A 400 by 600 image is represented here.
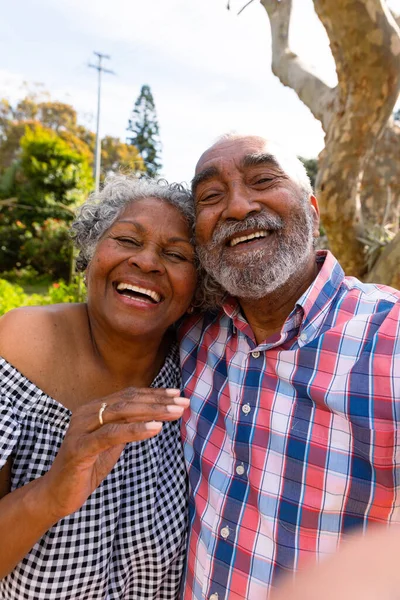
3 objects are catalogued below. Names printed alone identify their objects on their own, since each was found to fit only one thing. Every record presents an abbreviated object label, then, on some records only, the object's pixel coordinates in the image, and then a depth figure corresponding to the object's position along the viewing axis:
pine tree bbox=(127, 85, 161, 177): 38.28
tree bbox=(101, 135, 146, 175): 32.62
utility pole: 21.56
